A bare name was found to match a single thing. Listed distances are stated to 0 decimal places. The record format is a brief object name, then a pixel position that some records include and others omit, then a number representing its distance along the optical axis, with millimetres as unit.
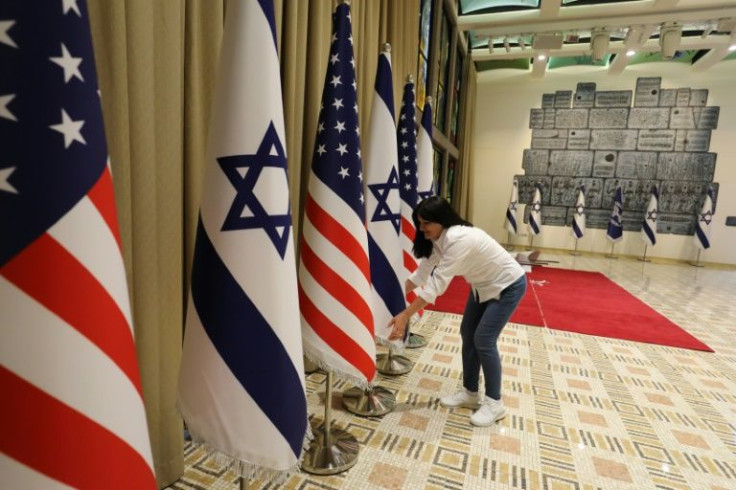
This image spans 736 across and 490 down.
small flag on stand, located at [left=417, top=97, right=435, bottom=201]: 3646
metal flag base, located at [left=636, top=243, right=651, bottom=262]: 9805
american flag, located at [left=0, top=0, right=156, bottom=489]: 681
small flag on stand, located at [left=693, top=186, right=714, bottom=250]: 9133
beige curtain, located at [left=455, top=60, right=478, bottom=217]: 9680
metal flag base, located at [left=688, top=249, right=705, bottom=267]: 9395
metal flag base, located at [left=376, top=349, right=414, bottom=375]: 2930
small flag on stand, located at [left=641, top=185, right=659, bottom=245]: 9445
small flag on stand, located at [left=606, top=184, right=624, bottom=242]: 9734
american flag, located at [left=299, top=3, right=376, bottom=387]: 1805
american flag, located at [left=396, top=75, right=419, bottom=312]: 3113
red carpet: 4047
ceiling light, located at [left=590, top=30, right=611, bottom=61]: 7492
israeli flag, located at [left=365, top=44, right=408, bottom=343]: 2445
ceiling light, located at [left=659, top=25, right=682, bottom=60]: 7086
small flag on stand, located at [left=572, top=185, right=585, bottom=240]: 10039
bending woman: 2104
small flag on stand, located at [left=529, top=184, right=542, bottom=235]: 10273
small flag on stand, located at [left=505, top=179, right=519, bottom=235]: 10562
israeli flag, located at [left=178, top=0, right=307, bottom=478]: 1177
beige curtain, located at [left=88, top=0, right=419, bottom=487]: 1349
